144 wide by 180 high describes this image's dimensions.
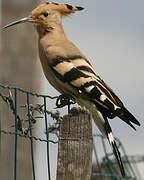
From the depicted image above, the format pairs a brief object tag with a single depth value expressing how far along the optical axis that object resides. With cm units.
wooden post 904
